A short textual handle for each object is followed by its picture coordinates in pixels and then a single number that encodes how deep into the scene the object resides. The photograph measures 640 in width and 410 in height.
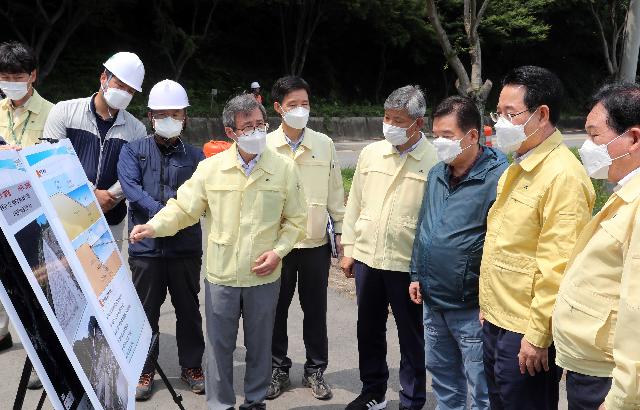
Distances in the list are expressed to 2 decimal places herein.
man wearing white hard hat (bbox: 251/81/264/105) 15.54
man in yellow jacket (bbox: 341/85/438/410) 3.46
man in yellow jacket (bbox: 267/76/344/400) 3.95
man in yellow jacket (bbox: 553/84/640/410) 1.99
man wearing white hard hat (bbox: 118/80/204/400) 3.77
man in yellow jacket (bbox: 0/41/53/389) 4.13
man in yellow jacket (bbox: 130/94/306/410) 3.30
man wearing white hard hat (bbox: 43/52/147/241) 3.90
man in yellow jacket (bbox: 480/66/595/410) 2.44
